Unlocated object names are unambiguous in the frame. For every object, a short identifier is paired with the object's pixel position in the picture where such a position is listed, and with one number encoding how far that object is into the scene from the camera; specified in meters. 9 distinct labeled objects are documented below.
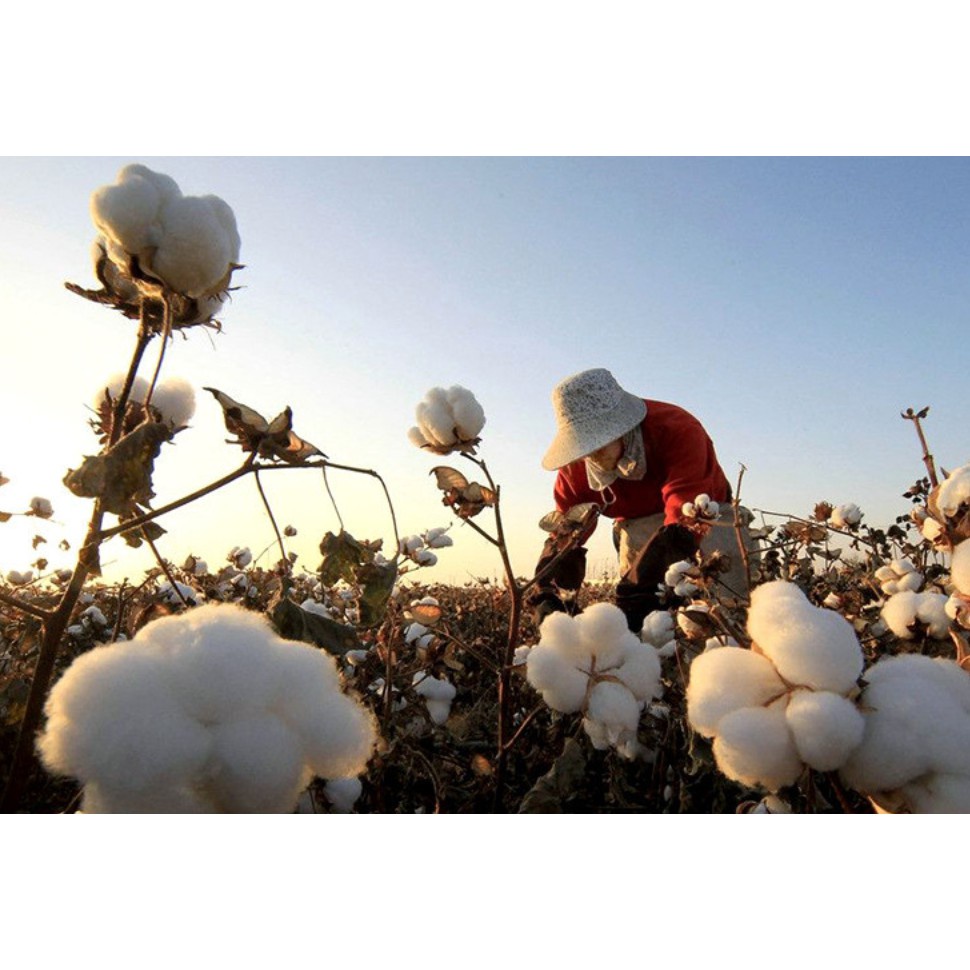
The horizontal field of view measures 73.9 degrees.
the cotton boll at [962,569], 0.30
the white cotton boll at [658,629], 0.63
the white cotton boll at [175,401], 0.38
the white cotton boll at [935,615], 0.37
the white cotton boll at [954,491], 0.32
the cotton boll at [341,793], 0.39
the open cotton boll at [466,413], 0.55
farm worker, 2.53
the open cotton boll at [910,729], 0.25
